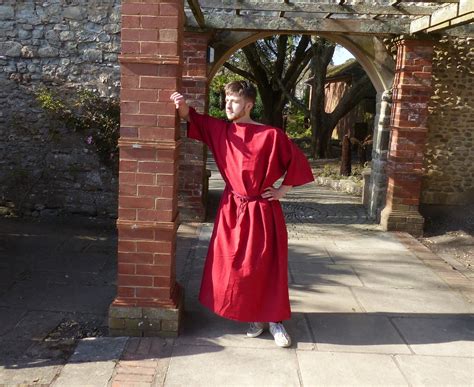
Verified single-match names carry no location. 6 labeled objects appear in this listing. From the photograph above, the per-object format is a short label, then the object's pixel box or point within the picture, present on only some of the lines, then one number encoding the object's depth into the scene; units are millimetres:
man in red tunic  3549
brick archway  3459
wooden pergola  6332
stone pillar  7840
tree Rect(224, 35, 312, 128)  17438
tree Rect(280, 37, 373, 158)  16141
